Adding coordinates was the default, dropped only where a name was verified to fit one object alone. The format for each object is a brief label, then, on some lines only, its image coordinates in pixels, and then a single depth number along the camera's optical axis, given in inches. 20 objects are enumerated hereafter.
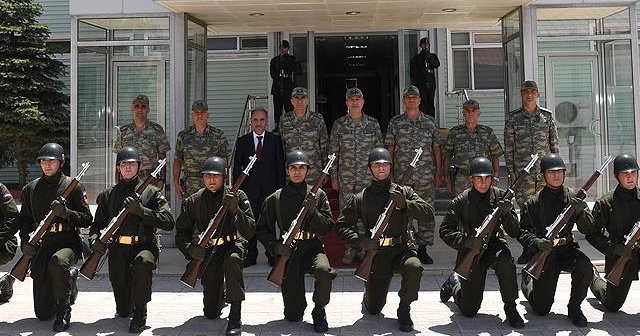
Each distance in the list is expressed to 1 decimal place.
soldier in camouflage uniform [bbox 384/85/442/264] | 302.1
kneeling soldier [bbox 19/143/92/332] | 208.4
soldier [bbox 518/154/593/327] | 206.4
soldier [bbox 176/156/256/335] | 200.1
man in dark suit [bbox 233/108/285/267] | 295.0
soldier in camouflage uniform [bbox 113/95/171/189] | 313.6
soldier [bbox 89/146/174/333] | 202.5
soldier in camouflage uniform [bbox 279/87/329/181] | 302.2
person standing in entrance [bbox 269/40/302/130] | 495.2
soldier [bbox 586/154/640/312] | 211.3
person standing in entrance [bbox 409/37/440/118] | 509.4
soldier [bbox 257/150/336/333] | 202.1
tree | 684.1
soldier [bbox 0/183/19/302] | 215.8
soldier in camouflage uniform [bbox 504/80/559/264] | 309.0
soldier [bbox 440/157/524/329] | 206.2
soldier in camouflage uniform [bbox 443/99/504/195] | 309.0
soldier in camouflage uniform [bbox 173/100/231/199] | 305.3
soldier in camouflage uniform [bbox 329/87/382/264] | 298.2
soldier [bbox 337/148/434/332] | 202.8
